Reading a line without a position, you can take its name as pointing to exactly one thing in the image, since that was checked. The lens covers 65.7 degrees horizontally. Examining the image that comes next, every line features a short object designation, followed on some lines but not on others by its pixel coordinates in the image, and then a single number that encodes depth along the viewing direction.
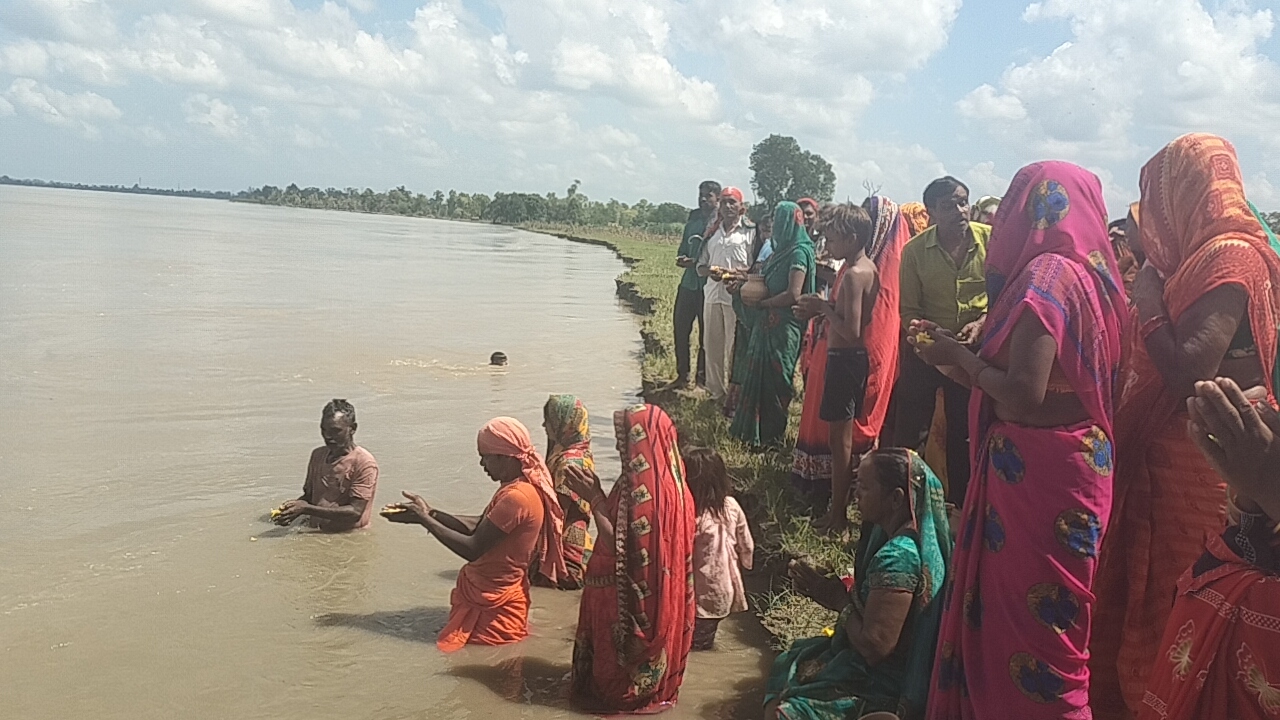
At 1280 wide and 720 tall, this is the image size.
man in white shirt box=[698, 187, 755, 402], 8.16
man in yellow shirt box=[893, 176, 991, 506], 5.07
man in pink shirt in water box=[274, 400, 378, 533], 6.07
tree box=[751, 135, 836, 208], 67.56
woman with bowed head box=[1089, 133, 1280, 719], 2.97
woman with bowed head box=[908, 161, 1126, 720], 2.86
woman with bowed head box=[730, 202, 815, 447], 6.52
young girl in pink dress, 4.58
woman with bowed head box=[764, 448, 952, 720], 3.32
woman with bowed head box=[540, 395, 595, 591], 5.20
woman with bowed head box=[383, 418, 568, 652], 4.54
